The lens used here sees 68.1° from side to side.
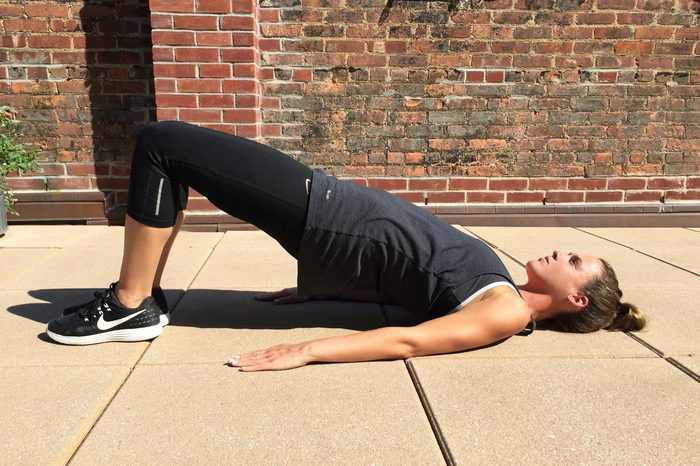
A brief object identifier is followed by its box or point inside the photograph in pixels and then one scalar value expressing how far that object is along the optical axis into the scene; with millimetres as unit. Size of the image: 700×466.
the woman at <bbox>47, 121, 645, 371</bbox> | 1954
